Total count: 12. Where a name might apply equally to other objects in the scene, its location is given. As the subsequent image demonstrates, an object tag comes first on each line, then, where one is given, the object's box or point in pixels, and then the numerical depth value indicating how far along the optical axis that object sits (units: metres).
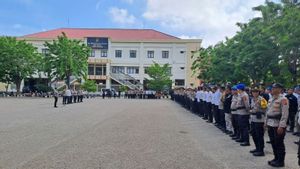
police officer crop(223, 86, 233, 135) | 7.68
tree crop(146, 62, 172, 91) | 37.88
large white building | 41.60
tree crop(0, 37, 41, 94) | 30.61
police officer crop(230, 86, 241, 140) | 6.63
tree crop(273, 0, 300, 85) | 9.62
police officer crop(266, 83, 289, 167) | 4.70
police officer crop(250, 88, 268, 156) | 5.52
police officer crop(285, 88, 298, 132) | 7.94
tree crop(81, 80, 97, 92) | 36.02
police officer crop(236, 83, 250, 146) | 6.38
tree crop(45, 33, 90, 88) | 31.45
